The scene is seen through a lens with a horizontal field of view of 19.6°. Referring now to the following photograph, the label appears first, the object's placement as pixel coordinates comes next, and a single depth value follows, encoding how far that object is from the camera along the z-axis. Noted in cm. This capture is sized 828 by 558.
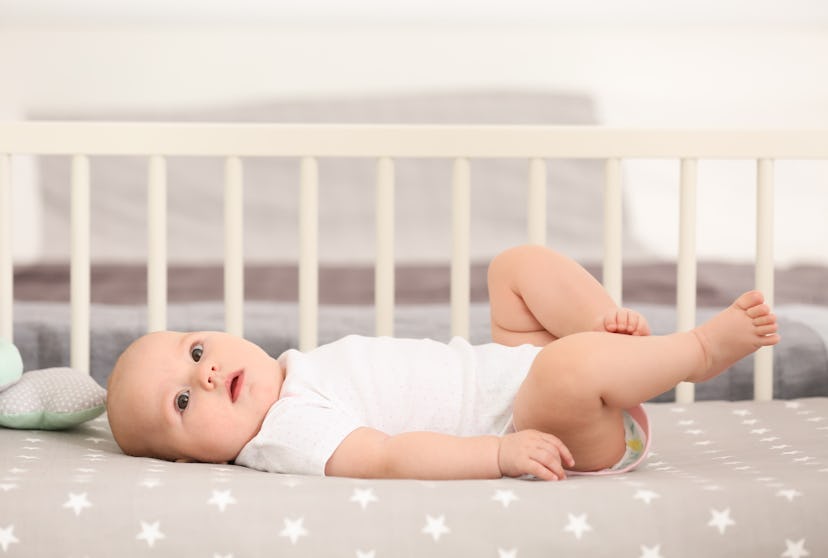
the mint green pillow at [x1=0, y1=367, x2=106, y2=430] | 218
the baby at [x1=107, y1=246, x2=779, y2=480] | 198
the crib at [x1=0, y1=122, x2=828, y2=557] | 189
